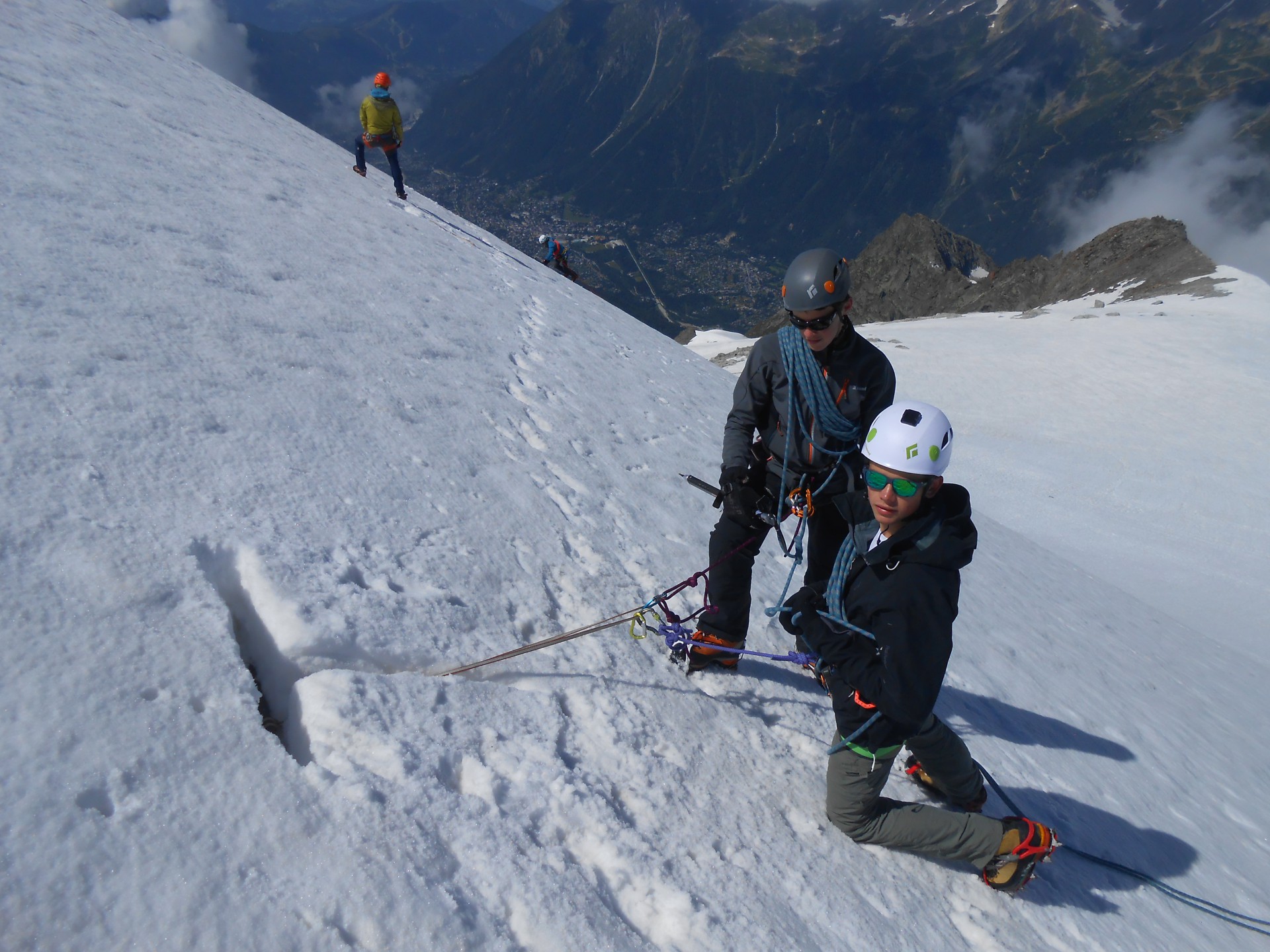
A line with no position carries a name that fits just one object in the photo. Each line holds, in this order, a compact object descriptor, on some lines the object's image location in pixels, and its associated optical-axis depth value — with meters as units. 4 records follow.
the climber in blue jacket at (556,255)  23.76
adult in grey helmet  3.70
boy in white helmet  2.80
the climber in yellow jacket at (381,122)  13.74
